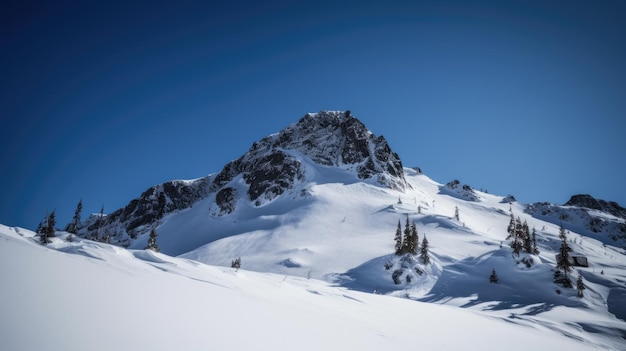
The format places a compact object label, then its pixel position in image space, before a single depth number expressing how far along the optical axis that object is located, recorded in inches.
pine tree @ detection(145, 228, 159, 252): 2021.7
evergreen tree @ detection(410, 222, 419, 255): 1990.4
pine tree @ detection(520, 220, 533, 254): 1932.3
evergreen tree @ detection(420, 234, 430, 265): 1927.9
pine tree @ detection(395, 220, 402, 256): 2015.3
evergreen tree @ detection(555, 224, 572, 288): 1614.2
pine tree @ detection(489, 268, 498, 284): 1708.9
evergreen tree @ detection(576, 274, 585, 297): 1541.1
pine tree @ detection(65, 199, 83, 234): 3524.6
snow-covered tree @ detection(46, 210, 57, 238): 1681.7
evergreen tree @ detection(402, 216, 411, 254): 2000.2
